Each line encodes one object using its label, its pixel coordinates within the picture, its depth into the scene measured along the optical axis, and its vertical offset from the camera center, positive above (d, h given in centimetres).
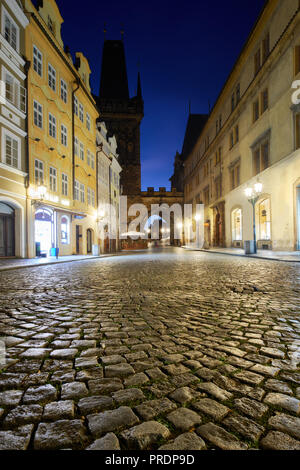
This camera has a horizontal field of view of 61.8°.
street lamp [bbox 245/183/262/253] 1595 +287
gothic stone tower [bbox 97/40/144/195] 4631 +2229
